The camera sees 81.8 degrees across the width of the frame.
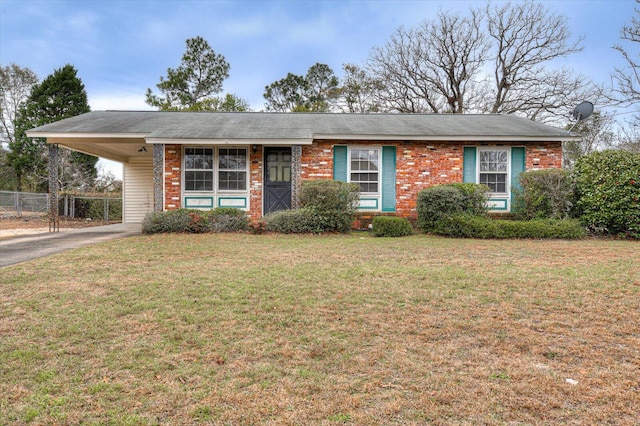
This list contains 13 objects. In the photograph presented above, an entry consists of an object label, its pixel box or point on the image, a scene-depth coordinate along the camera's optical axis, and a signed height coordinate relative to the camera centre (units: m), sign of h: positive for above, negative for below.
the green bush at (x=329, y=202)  10.63 +0.13
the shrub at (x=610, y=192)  9.82 +0.46
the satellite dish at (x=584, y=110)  14.36 +3.86
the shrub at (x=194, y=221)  10.66 -0.47
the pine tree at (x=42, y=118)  27.50 +6.44
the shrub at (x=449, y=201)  10.40 +0.18
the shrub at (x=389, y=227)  10.58 -0.58
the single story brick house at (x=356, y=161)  12.23 +1.55
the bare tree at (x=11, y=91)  29.31 +8.97
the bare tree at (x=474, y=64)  25.03 +10.54
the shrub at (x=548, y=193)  10.65 +0.45
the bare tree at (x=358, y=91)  28.06 +8.97
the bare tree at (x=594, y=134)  24.77 +5.18
